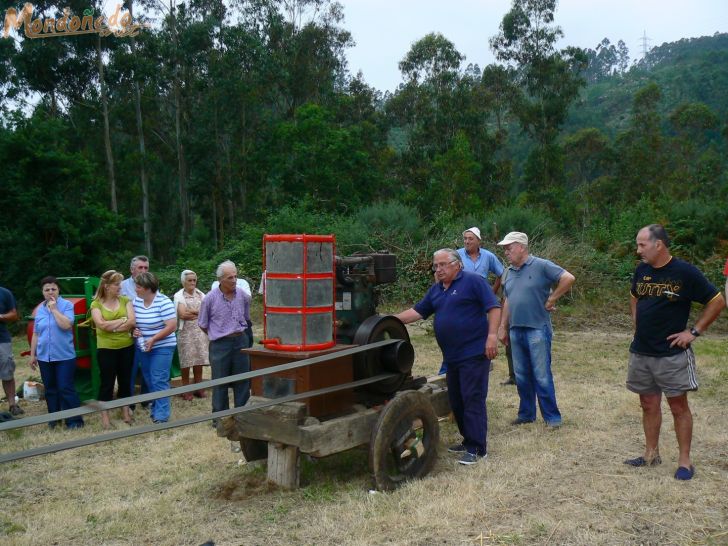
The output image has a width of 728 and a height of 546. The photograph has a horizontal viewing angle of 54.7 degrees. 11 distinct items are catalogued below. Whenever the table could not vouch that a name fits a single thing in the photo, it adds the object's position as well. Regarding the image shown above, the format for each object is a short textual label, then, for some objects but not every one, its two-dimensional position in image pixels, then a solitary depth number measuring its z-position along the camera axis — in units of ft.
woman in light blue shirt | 22.79
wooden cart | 14.85
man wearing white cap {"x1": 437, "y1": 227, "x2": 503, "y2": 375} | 25.20
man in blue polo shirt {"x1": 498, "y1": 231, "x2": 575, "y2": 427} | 20.34
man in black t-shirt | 15.35
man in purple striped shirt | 20.79
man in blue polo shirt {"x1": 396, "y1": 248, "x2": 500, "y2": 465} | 17.15
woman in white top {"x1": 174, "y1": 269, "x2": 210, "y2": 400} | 26.20
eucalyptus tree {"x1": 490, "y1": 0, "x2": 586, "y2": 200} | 117.80
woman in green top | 22.79
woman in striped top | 23.04
